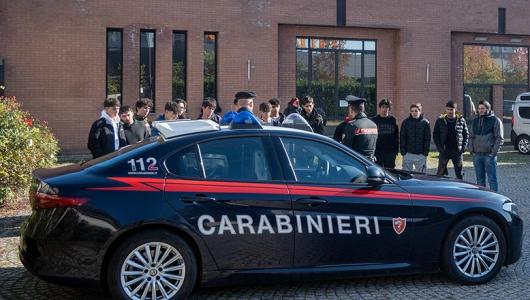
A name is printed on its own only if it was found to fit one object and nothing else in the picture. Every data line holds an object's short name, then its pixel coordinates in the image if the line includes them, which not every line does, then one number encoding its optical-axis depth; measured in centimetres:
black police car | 495
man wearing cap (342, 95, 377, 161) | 831
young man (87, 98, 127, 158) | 797
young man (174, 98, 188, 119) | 995
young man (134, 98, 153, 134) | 886
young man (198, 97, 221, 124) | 1003
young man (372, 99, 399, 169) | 973
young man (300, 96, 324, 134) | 1052
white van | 2075
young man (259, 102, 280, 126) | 955
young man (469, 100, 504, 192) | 1055
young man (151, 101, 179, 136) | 943
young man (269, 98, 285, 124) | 1050
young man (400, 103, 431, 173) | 1010
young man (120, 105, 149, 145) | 834
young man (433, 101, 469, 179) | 1053
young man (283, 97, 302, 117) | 1231
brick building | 1911
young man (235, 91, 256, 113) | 818
